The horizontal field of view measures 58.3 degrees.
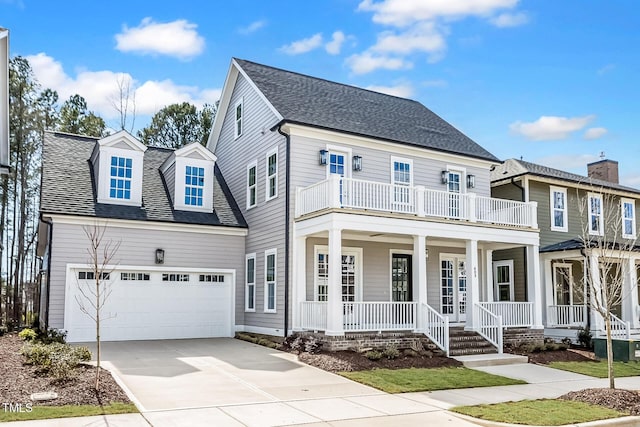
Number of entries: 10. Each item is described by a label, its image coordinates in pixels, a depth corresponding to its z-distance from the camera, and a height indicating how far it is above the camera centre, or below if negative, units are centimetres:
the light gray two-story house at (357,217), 1546 +176
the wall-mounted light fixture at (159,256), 1786 +68
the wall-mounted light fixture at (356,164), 1786 +354
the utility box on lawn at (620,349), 1584 -196
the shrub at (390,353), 1386 -180
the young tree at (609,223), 1955 +229
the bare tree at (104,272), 1667 +17
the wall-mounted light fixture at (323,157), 1738 +365
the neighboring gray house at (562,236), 2056 +170
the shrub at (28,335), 1507 -153
